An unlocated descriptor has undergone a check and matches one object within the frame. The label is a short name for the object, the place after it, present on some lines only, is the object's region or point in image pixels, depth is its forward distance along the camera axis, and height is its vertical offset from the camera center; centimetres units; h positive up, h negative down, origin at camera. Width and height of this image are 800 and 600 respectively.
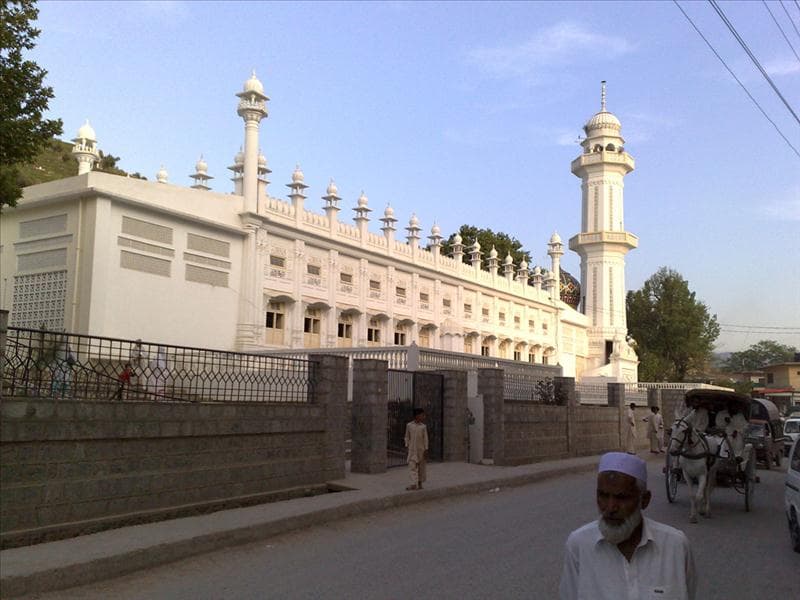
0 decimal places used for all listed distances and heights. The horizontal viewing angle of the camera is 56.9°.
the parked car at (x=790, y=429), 2512 -154
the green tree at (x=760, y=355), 11925 +460
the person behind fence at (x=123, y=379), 924 -10
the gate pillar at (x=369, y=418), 1540 -88
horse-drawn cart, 1120 -100
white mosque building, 2456 +426
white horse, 1108 -112
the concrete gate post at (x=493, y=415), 1934 -97
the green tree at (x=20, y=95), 1433 +542
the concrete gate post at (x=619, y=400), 2839 -75
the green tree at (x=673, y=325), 6669 +510
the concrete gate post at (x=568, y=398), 2355 -59
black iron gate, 1709 -71
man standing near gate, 1344 -128
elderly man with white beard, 260 -62
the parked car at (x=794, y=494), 859 -131
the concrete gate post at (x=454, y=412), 1909 -89
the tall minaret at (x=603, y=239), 5778 +1105
